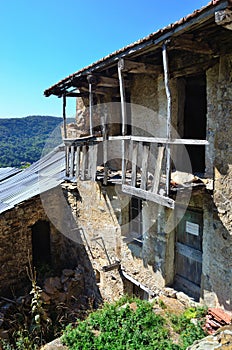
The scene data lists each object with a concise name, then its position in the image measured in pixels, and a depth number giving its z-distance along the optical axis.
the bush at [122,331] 4.81
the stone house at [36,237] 8.66
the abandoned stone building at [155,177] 4.77
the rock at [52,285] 8.41
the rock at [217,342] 2.44
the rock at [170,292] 6.24
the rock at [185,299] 5.81
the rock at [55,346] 5.04
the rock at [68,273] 9.05
